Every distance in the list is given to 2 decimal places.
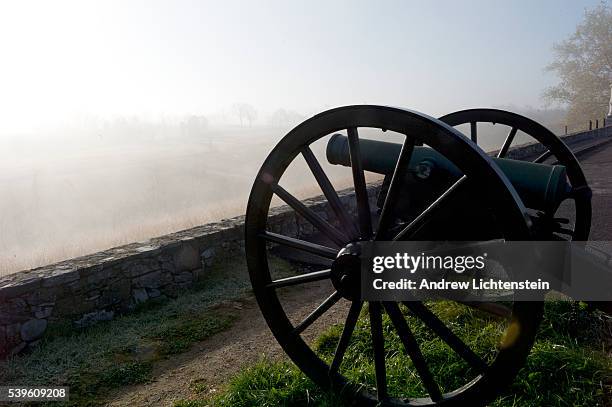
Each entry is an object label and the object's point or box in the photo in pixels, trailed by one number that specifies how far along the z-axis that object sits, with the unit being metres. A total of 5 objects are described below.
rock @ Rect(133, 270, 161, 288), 4.61
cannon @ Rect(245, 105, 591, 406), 1.92
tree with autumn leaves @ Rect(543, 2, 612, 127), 35.47
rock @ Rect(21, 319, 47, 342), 3.82
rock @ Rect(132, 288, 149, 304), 4.59
